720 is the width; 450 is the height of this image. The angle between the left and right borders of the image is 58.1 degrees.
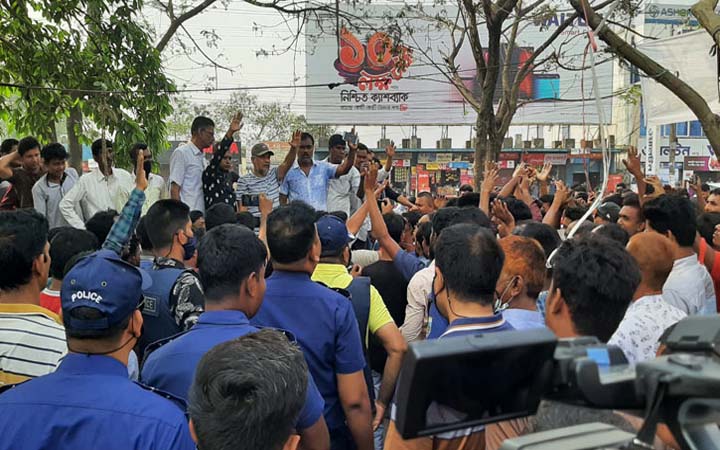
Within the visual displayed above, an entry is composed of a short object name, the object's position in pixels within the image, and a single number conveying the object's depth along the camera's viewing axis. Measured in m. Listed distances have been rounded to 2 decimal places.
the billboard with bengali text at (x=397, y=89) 26.89
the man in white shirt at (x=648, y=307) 2.61
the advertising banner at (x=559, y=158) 33.84
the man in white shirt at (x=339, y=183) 6.96
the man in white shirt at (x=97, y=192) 5.57
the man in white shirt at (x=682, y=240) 3.71
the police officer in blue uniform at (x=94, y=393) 1.68
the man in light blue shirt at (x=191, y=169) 5.89
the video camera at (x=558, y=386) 0.79
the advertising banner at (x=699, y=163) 35.03
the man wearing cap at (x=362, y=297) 3.12
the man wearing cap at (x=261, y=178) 6.22
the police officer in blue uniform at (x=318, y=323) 2.62
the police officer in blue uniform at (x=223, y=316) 2.16
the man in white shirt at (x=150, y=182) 5.84
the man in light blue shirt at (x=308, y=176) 6.35
